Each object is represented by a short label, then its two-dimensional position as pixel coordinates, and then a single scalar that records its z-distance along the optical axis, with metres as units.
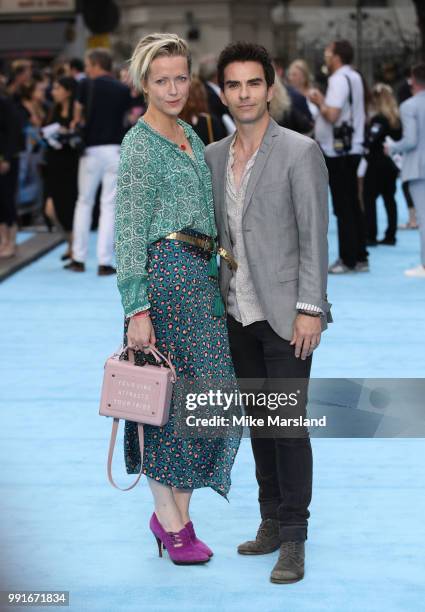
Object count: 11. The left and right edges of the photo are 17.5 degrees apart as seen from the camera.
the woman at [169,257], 4.46
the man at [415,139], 11.75
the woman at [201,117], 9.78
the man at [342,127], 11.98
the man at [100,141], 12.48
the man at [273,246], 4.41
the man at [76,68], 16.44
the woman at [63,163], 12.73
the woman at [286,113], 11.70
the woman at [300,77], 15.35
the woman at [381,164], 14.24
